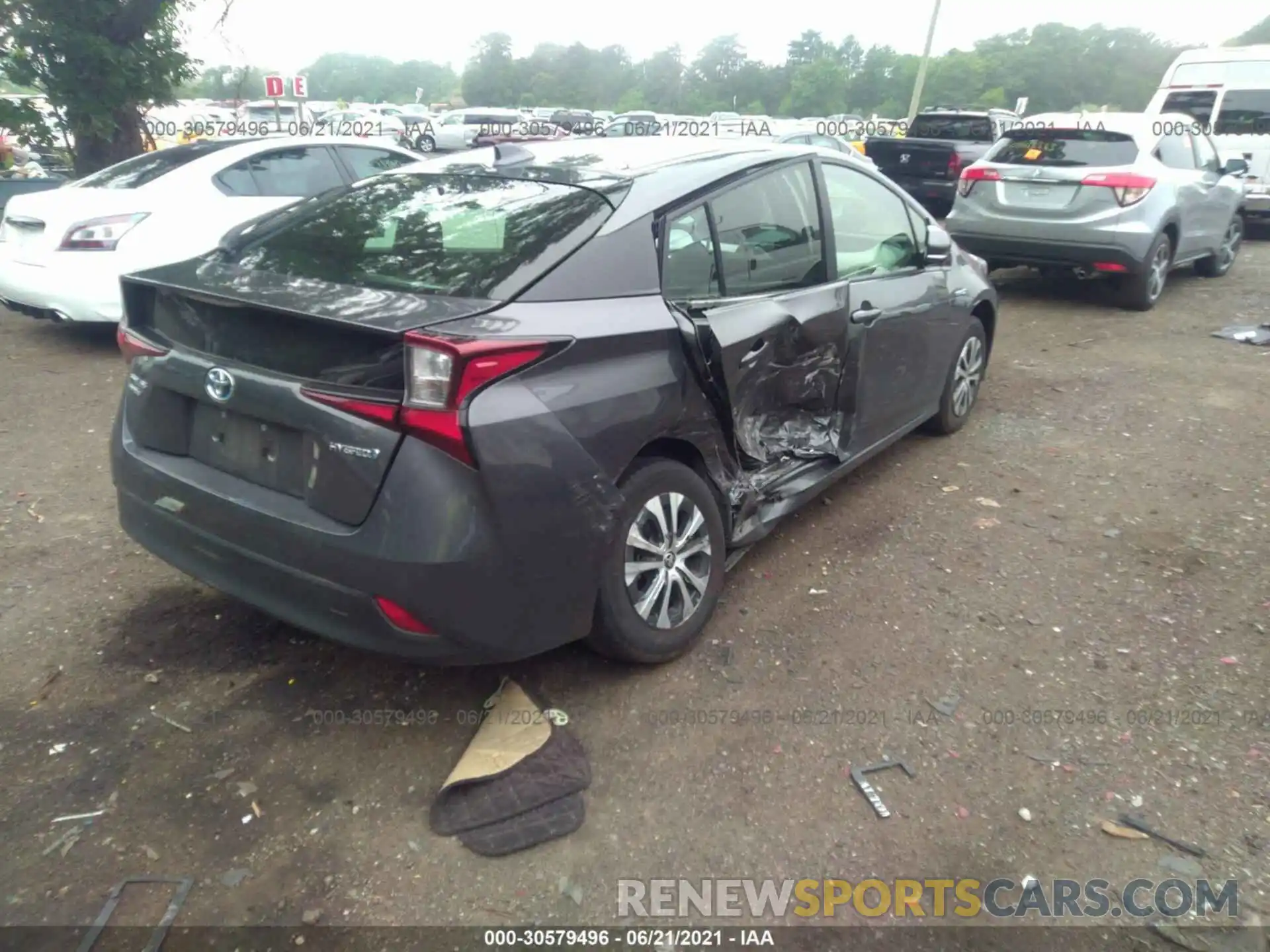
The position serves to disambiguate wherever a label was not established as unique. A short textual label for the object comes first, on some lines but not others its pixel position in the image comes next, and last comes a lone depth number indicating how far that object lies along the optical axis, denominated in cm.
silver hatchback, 795
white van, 1238
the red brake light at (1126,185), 790
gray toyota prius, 243
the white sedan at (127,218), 643
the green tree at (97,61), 1001
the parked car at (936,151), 1359
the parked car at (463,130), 2855
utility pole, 2901
